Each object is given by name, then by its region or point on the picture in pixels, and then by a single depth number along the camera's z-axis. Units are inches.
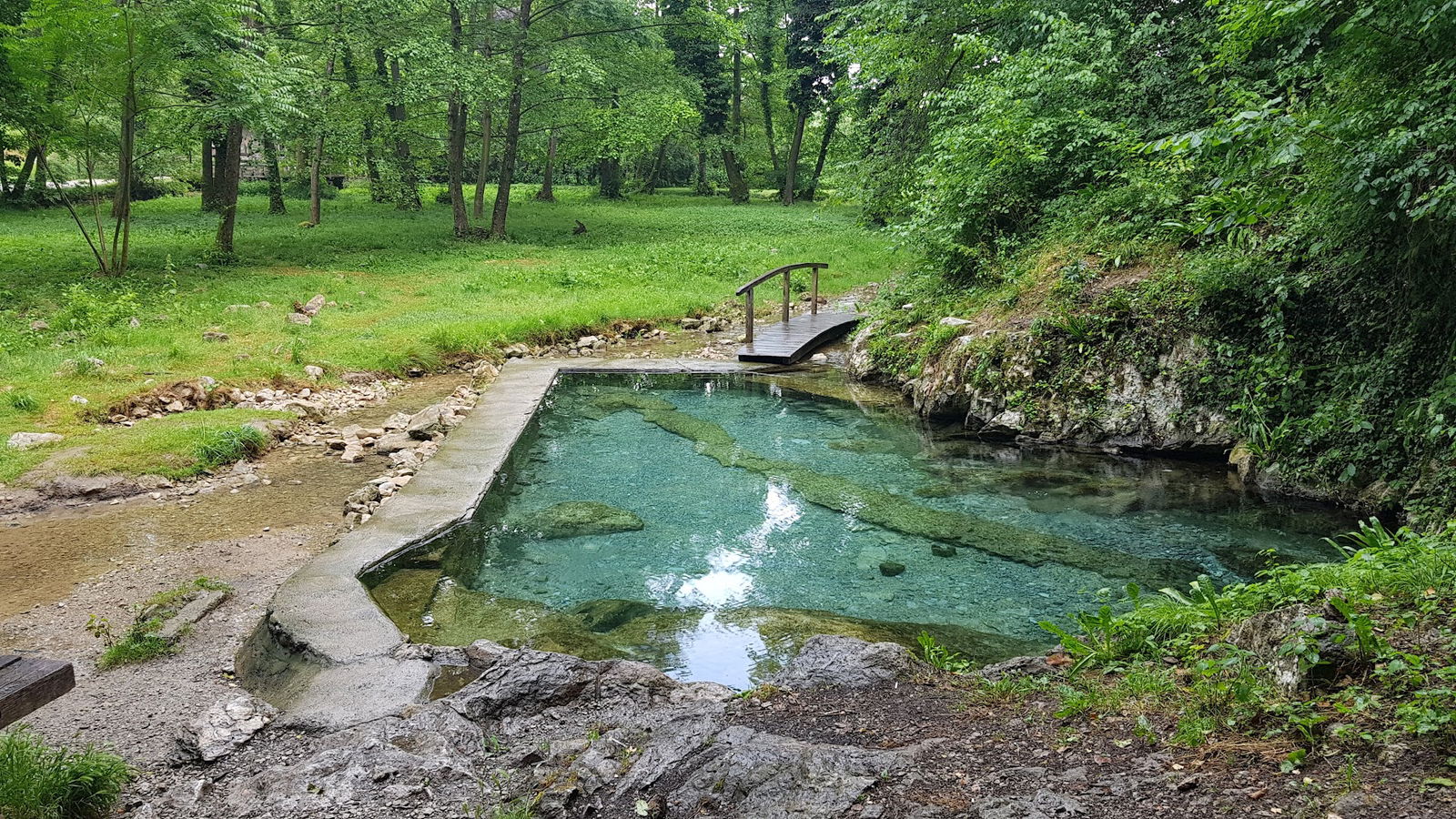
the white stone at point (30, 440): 294.2
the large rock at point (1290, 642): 126.3
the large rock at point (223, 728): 141.8
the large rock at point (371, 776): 122.9
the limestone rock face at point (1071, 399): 328.2
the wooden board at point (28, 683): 102.2
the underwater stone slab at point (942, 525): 243.4
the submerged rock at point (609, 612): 216.7
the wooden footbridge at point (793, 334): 485.4
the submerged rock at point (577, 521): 279.6
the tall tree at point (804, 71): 1296.8
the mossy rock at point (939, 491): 308.5
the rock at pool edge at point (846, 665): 164.4
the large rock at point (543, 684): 155.1
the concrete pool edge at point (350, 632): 162.1
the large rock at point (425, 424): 350.3
